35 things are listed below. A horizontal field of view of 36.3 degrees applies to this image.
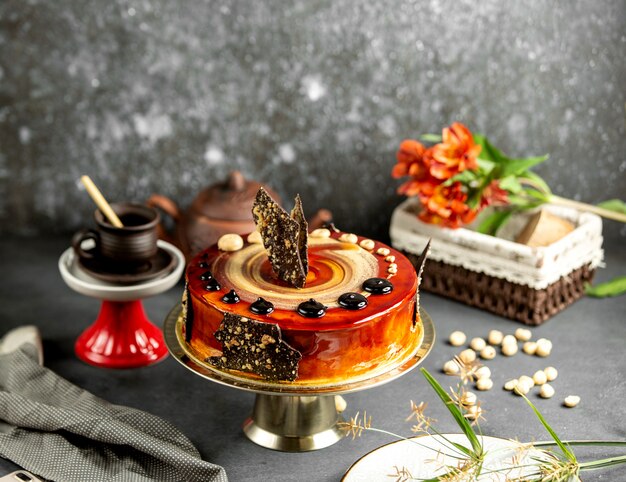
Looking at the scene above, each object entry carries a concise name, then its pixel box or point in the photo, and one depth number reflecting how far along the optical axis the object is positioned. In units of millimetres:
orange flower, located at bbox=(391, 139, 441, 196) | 1874
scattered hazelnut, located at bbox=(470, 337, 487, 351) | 1759
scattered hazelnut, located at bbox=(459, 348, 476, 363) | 1563
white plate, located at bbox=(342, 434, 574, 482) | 1321
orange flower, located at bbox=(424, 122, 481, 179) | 1837
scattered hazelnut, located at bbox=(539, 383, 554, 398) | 1617
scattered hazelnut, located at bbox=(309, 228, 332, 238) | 1570
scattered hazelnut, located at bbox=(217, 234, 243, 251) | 1514
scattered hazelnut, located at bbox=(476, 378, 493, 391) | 1638
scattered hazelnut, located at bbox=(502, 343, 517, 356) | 1745
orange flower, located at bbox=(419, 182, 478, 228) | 1860
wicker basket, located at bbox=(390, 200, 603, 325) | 1807
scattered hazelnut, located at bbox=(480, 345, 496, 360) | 1733
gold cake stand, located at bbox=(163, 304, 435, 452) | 1420
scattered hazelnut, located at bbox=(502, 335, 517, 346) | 1748
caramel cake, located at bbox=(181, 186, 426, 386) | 1301
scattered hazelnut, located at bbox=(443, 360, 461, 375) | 1690
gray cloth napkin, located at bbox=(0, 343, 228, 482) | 1375
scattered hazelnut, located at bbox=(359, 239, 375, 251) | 1541
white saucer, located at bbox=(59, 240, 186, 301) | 1645
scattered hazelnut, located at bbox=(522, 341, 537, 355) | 1747
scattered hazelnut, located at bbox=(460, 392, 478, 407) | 1566
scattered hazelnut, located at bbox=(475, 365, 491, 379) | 1655
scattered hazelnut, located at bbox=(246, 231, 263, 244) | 1548
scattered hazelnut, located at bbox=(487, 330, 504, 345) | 1781
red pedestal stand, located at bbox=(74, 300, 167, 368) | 1711
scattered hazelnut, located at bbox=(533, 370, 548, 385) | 1655
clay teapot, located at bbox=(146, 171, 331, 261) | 1878
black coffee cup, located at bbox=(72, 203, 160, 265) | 1652
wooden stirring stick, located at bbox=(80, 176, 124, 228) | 1646
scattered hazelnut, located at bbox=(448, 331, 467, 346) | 1775
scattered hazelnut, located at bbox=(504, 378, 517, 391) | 1639
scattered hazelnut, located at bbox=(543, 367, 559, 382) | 1674
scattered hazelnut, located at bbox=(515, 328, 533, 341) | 1788
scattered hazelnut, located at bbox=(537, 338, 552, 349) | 1744
